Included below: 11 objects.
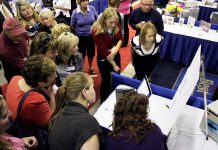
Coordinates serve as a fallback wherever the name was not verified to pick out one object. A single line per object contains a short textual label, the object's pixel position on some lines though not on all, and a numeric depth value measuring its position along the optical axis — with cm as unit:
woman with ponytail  136
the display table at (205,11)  561
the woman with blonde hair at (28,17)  308
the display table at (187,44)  400
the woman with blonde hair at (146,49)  281
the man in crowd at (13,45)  235
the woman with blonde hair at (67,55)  232
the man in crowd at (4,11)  304
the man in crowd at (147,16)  338
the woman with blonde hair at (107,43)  274
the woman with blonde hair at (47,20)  305
